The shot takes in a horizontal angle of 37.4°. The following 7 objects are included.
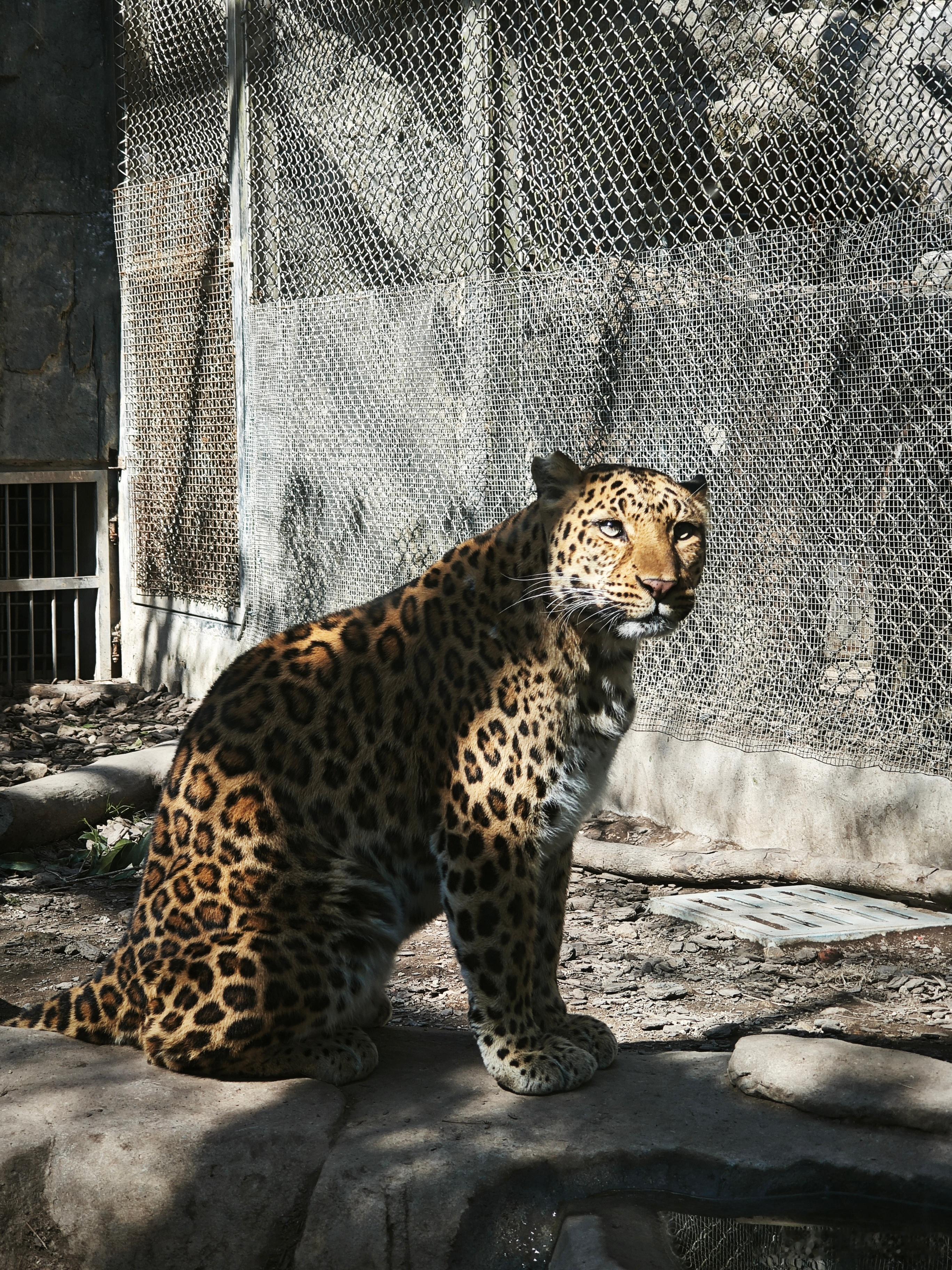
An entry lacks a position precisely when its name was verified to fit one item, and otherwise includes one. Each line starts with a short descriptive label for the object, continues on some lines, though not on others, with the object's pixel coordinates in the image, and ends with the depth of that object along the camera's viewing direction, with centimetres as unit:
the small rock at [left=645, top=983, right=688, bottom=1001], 535
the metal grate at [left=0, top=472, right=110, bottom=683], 1107
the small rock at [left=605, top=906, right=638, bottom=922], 619
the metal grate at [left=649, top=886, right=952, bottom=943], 565
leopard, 372
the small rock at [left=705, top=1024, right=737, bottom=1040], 498
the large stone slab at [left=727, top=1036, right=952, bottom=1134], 346
